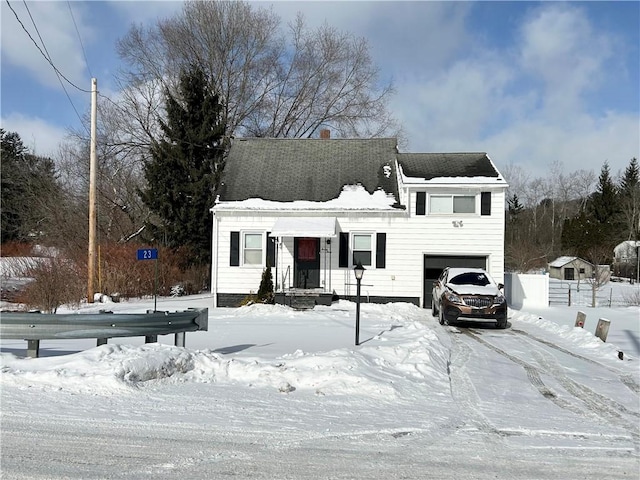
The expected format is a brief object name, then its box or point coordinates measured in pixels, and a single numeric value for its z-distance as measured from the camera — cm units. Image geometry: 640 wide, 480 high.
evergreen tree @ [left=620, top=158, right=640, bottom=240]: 6612
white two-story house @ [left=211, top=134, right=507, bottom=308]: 2103
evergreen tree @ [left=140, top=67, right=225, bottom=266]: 2816
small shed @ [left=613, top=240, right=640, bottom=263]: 5581
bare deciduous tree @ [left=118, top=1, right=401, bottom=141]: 3575
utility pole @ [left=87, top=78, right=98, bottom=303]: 1955
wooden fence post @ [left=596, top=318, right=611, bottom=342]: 1296
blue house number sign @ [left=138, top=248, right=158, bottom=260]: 1552
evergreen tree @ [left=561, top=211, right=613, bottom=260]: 5731
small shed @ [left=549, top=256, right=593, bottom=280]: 5341
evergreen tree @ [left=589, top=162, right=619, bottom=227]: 6781
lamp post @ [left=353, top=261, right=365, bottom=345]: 1137
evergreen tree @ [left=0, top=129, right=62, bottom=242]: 3660
